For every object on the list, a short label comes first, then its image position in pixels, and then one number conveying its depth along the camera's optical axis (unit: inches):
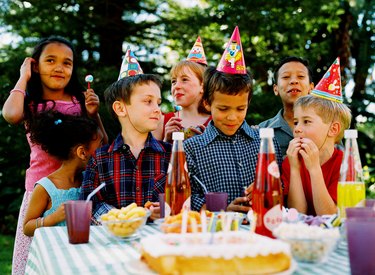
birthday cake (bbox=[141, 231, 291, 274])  45.8
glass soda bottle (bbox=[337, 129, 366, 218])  68.0
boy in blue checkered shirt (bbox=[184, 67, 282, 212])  96.8
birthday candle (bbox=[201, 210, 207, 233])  53.1
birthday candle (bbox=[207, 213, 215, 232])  57.3
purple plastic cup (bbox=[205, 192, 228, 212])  78.4
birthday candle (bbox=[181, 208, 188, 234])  54.1
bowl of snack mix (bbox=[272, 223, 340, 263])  51.6
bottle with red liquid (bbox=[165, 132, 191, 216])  73.7
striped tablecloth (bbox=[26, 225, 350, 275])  52.5
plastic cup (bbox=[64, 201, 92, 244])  68.1
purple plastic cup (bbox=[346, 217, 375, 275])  47.9
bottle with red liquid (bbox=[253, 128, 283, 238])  62.8
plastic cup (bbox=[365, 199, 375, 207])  69.3
